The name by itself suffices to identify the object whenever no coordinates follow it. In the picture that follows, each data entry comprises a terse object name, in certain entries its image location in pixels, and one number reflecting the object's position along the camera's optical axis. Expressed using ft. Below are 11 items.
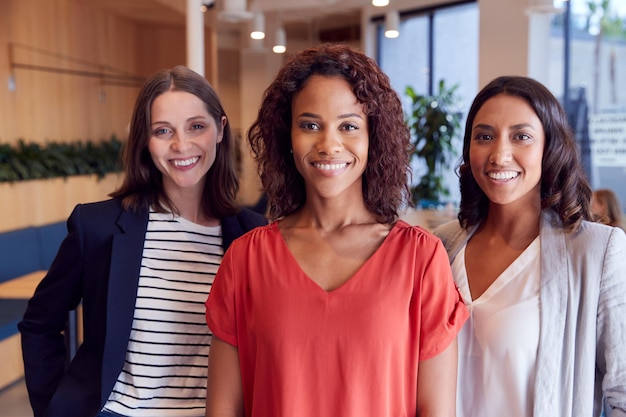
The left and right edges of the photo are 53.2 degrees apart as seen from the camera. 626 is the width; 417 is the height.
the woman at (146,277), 5.60
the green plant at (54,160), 20.54
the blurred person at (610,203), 14.39
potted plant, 26.68
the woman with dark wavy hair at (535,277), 5.05
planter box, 19.35
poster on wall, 23.88
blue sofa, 15.43
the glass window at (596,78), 23.80
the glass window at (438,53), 29.60
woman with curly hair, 4.44
